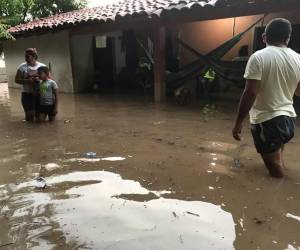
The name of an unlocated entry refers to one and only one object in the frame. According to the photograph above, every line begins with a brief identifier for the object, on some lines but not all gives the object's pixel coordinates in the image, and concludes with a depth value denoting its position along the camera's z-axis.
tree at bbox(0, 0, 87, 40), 12.74
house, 5.66
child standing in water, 4.81
